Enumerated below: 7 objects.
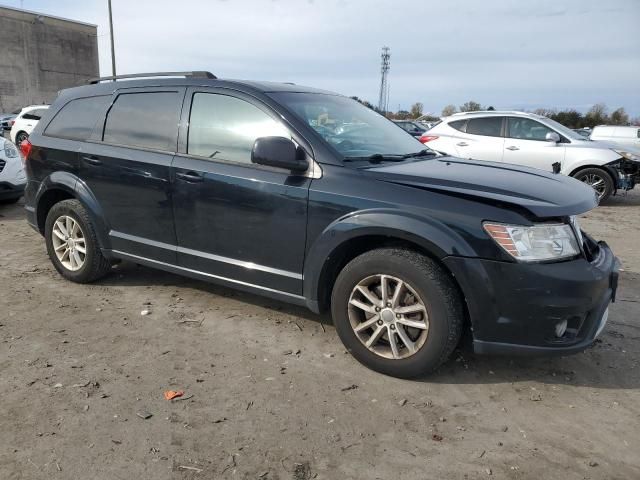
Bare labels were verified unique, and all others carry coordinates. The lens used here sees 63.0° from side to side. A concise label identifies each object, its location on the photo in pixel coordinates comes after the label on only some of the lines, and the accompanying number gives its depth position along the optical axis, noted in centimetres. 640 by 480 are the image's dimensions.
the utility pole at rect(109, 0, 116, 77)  2650
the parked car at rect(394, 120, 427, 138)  2086
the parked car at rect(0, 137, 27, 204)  766
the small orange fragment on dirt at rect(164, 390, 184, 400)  291
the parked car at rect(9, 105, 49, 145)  1764
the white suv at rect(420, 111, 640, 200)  980
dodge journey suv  282
